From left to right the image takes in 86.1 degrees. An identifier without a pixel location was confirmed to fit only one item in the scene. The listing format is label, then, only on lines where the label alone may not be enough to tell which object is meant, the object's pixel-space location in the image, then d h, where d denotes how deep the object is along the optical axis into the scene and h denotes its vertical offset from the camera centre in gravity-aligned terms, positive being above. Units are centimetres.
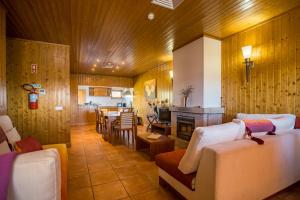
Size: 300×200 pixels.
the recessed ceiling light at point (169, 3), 254 +156
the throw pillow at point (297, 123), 245 -37
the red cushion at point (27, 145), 180 -54
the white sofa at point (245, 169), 141 -71
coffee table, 326 -94
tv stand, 541 -102
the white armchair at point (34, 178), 83 -41
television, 584 -57
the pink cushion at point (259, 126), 187 -32
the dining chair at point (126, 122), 449 -64
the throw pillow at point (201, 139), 158 -41
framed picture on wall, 723 +51
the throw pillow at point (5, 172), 78 -36
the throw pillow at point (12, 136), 203 -48
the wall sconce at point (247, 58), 324 +85
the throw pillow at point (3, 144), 159 -45
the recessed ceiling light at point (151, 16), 286 +152
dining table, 476 -76
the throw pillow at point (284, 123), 213 -32
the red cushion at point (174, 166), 166 -81
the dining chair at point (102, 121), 555 -74
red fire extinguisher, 370 +7
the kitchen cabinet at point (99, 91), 905 +50
